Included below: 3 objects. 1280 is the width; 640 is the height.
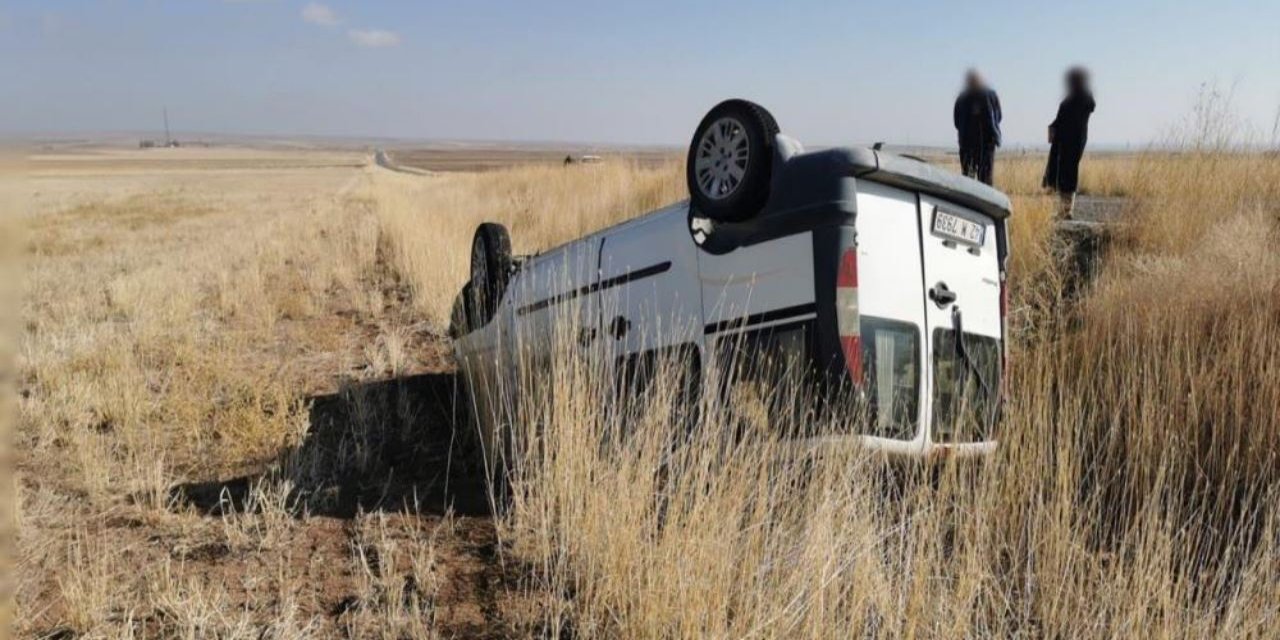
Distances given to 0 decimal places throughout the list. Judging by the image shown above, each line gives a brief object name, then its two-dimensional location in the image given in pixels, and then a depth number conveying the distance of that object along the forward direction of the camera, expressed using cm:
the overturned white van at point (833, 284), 304
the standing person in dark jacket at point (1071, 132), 904
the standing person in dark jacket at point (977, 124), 916
